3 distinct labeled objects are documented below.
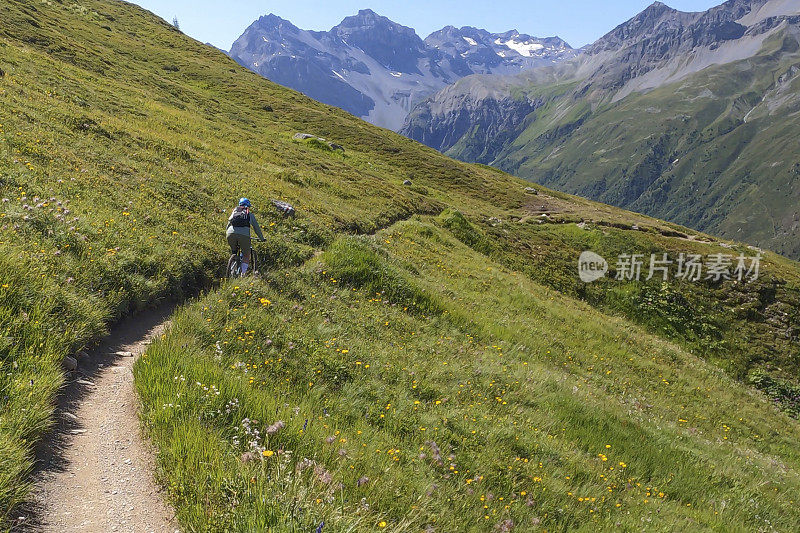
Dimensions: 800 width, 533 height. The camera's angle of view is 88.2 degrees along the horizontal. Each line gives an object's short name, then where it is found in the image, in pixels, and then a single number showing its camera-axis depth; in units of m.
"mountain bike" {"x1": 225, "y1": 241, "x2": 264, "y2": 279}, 11.84
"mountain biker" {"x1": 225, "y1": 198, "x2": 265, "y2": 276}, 12.16
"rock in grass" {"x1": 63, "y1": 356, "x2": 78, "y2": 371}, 6.26
